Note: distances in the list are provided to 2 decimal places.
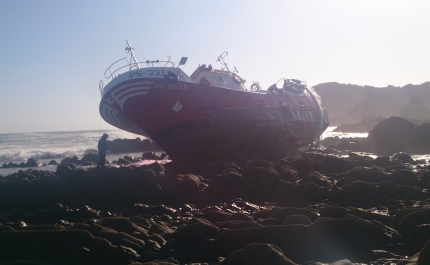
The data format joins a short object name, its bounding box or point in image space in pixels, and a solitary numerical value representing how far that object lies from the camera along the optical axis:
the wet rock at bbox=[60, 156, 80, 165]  22.57
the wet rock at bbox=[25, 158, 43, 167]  23.53
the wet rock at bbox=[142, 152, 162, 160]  22.20
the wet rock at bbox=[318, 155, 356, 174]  15.14
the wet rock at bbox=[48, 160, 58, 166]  23.83
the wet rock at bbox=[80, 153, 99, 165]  22.45
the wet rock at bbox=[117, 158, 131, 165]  19.69
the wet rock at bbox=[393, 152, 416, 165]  18.52
